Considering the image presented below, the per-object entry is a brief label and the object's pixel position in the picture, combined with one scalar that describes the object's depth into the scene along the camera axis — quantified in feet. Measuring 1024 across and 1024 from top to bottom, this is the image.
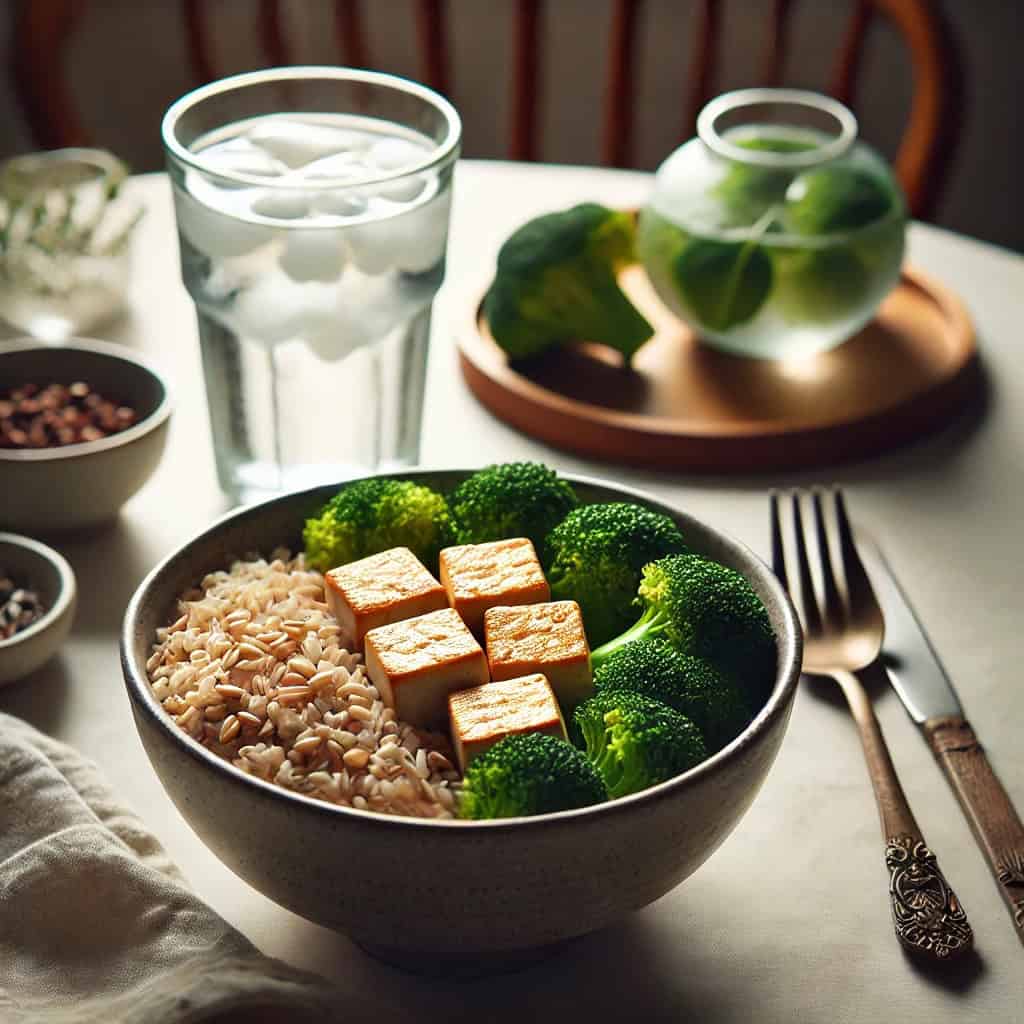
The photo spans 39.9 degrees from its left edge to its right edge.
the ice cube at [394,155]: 3.59
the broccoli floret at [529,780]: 2.20
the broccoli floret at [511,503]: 2.95
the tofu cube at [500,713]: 2.35
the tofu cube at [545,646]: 2.52
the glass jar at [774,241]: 4.29
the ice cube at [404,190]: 3.37
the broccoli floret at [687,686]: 2.49
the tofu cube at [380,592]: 2.63
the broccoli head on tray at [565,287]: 4.41
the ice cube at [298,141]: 3.54
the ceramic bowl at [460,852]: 2.10
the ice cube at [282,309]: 3.54
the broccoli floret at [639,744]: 2.30
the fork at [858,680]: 2.57
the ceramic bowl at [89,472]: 3.51
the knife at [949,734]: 2.69
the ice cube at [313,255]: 3.40
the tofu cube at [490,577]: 2.68
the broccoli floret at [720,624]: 2.58
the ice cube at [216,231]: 3.38
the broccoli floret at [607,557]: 2.79
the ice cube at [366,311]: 3.58
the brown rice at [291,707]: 2.34
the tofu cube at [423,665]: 2.45
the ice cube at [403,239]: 3.44
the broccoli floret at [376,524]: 2.89
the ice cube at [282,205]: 3.32
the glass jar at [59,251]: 4.54
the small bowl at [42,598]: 3.09
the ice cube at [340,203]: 3.33
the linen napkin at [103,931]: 2.23
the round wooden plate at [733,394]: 4.14
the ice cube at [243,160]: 3.47
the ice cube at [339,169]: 3.45
